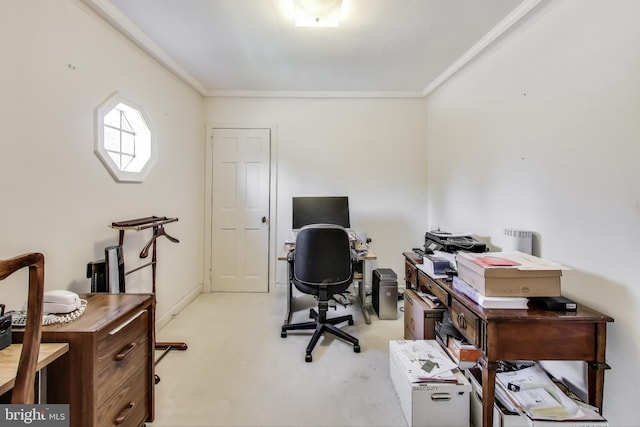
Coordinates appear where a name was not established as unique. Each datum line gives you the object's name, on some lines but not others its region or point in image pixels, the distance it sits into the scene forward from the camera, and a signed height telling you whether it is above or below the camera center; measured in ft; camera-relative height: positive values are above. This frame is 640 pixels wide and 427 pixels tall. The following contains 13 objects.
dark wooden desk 4.17 -1.92
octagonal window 6.28 +1.70
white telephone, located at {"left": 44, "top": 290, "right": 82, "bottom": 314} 4.04 -1.45
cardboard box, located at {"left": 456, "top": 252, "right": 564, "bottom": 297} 4.39 -1.09
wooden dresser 3.59 -2.24
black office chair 7.32 -1.47
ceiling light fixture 6.00 +4.43
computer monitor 10.41 -0.09
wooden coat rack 6.26 -0.67
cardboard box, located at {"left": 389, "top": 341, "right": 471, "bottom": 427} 4.91 -3.43
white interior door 11.70 -0.14
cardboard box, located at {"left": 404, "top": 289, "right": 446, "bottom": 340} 6.45 -2.62
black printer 6.46 -0.78
